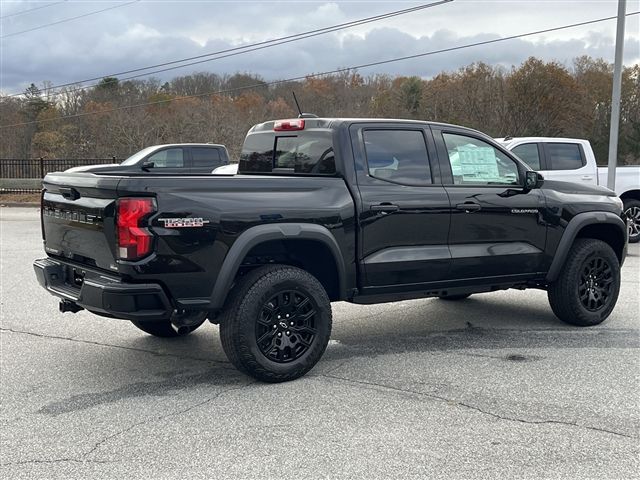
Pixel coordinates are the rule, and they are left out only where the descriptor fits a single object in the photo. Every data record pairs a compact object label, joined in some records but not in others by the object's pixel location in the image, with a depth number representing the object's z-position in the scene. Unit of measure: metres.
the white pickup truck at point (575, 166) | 12.37
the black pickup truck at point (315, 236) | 4.48
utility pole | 15.83
